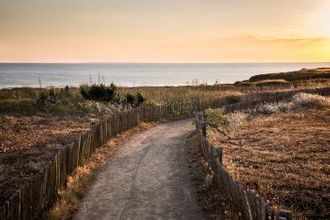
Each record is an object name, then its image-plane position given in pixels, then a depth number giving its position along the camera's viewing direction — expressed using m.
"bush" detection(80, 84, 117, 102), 35.84
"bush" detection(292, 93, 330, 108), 35.20
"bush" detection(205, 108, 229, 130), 25.11
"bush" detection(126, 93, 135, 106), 35.28
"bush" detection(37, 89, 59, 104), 33.48
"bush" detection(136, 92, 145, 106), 35.09
